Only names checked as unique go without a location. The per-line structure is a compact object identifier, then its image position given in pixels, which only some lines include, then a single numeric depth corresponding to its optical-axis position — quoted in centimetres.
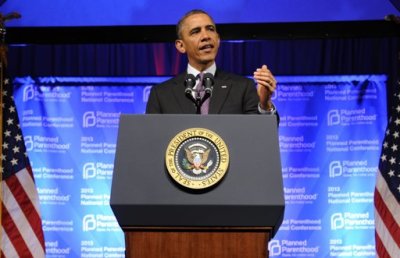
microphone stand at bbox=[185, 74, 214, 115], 514
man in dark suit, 602
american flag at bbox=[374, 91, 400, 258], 991
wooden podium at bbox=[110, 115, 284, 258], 448
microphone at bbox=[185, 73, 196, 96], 516
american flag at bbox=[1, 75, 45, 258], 1029
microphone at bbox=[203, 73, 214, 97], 514
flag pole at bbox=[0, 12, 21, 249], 1012
